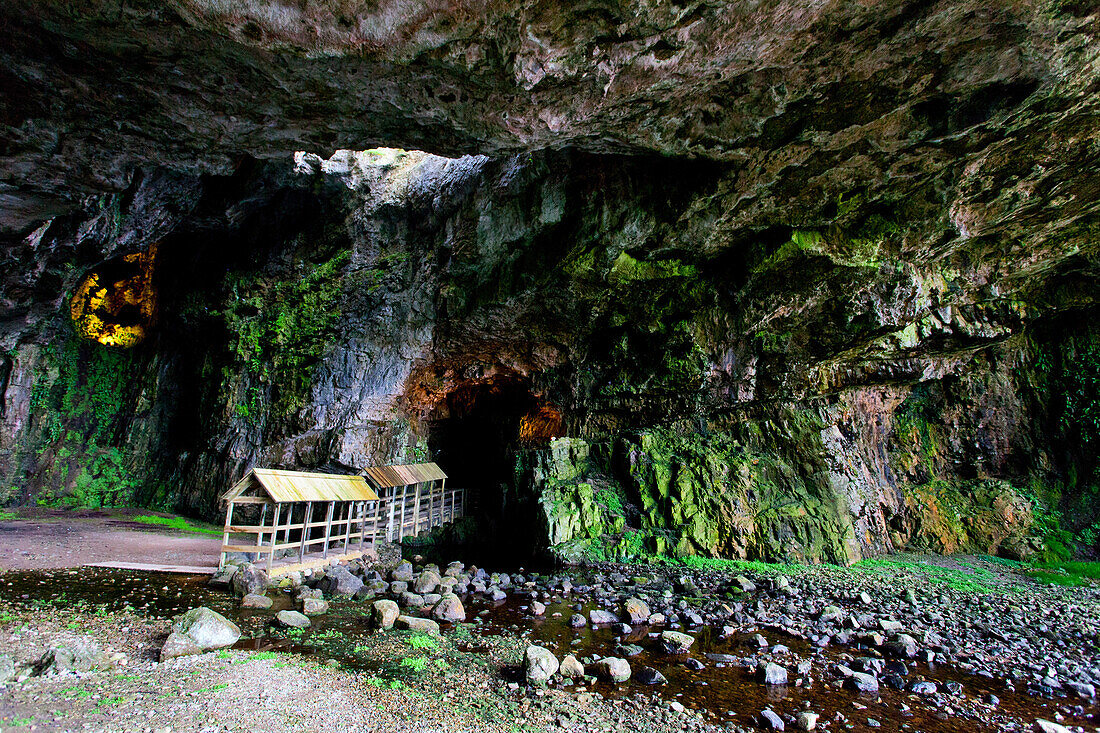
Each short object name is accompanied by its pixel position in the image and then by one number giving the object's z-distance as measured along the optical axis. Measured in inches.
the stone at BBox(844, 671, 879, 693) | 212.8
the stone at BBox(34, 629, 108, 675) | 172.2
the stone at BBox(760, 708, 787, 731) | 178.2
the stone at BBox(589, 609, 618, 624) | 317.1
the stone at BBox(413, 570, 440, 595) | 366.6
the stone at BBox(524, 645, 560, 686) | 205.9
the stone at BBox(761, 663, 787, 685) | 218.8
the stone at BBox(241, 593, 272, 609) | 296.8
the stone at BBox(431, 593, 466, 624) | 305.9
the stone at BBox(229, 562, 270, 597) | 318.0
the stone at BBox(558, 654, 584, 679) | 214.1
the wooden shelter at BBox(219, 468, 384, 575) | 371.9
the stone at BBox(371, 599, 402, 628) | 275.4
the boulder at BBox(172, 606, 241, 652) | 209.8
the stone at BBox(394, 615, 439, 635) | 271.8
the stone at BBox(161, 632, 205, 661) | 197.3
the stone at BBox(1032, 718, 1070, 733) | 176.4
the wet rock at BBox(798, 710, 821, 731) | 177.9
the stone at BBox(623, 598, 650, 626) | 319.9
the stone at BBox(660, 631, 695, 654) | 259.0
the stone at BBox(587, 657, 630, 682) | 214.5
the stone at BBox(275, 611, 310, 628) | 261.9
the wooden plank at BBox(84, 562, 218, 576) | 347.1
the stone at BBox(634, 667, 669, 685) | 214.5
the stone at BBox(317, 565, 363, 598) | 352.0
